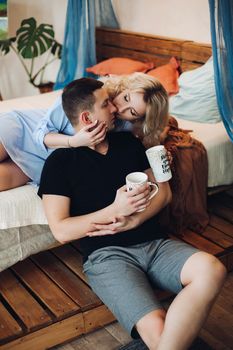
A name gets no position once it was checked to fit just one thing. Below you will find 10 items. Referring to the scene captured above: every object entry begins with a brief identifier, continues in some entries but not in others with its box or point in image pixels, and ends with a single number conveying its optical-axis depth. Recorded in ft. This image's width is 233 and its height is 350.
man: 5.16
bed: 6.12
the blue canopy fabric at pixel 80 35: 12.26
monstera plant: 14.11
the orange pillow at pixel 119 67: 11.85
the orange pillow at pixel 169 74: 10.67
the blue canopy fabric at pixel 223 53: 7.29
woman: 6.40
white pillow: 9.48
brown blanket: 7.98
